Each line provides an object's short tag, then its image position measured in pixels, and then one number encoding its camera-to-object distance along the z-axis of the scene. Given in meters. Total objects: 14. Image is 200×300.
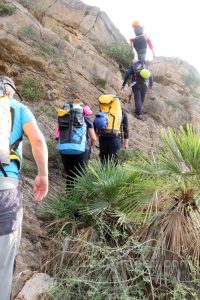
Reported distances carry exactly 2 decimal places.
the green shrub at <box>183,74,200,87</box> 15.90
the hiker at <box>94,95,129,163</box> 8.03
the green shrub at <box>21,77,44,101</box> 10.75
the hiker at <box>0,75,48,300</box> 3.66
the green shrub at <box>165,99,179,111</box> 13.59
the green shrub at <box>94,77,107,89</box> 12.47
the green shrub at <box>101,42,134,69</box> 14.84
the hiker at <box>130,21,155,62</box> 12.39
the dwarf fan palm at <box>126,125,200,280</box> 5.25
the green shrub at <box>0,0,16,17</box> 12.72
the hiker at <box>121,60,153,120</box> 11.46
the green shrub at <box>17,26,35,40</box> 12.21
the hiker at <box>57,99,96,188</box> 6.88
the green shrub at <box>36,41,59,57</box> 12.18
